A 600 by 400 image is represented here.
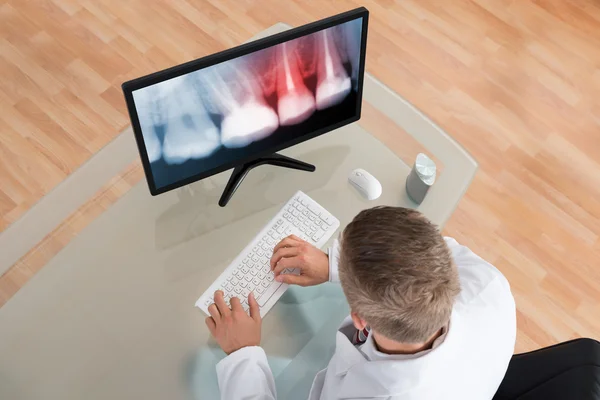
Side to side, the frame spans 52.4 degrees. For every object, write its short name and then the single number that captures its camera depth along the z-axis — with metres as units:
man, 1.04
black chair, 1.17
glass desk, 1.40
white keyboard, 1.47
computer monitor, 1.31
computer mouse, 1.61
